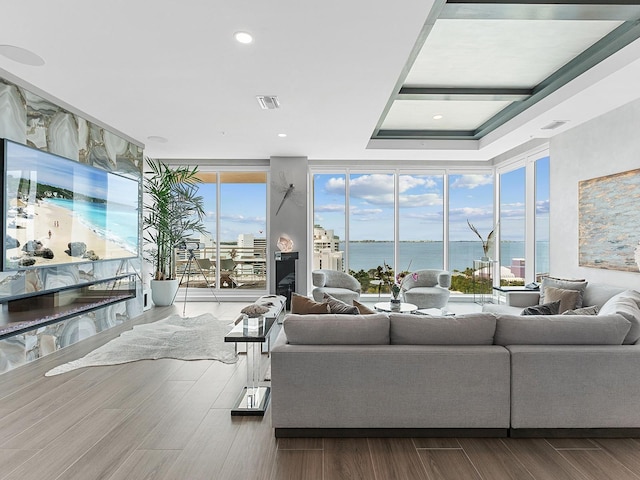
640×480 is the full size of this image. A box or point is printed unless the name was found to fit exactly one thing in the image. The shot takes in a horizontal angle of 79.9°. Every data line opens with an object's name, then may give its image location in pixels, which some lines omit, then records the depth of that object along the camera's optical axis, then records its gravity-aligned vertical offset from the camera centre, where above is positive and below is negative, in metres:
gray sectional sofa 2.34 -0.87
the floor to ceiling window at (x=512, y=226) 6.47 +0.39
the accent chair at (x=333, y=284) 5.87 -0.62
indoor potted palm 6.57 +0.41
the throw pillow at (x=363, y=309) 2.87 -0.48
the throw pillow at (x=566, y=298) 3.87 -0.51
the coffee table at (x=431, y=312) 4.61 -0.81
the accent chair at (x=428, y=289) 5.89 -0.67
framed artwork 3.89 +0.31
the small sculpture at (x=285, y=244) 6.96 +0.02
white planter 6.75 -0.85
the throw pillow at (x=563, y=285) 4.12 -0.40
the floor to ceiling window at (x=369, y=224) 7.54 +0.44
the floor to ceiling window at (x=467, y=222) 7.48 +0.51
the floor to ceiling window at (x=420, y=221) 7.54 +0.52
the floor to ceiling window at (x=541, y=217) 5.69 +0.49
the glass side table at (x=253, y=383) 2.72 -1.12
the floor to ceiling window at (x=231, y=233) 7.59 +0.23
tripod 7.35 -0.51
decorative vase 4.58 -0.71
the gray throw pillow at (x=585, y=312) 2.75 -0.45
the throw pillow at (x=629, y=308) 2.47 -0.43
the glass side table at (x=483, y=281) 7.29 -0.63
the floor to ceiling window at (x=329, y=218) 7.54 +0.55
